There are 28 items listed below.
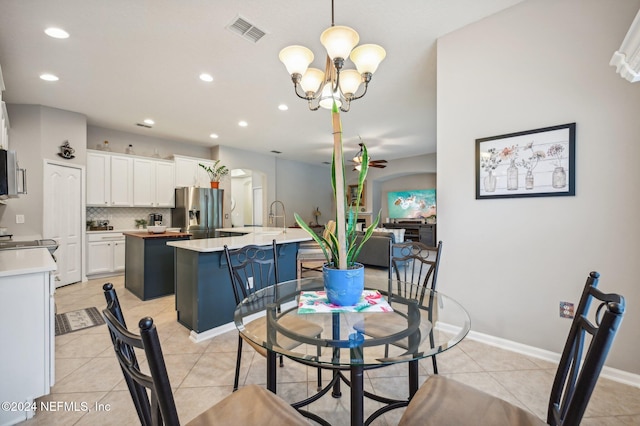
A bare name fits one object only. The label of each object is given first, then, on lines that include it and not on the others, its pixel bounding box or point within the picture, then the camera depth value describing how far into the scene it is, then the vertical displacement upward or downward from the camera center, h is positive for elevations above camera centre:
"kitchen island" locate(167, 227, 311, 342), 2.54 -0.70
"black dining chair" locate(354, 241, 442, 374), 1.18 -0.50
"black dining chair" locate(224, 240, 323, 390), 1.19 -0.52
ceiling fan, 6.23 +1.15
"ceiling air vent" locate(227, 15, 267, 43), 2.38 +1.64
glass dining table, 1.03 -0.51
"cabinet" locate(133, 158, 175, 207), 5.31 +0.61
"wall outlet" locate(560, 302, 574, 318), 2.01 -0.71
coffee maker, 5.66 -0.10
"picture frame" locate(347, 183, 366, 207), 9.61 +0.74
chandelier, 1.72 +1.06
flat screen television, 8.87 +0.31
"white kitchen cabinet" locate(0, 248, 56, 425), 1.50 -0.69
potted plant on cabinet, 5.97 +0.92
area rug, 2.76 -1.13
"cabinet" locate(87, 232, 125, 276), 4.68 -0.68
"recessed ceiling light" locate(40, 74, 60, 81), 3.25 +1.62
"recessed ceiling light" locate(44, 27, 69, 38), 2.46 +1.63
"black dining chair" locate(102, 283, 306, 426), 0.59 -0.47
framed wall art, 2.01 +0.38
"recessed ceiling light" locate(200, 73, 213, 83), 3.29 +1.64
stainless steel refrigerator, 5.47 +0.05
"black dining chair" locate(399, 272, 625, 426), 0.90 -0.70
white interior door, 4.09 -0.03
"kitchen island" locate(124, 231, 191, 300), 3.59 -0.68
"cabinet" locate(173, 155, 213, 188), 5.88 +0.90
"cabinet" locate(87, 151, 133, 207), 4.78 +0.61
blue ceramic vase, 1.32 -0.34
